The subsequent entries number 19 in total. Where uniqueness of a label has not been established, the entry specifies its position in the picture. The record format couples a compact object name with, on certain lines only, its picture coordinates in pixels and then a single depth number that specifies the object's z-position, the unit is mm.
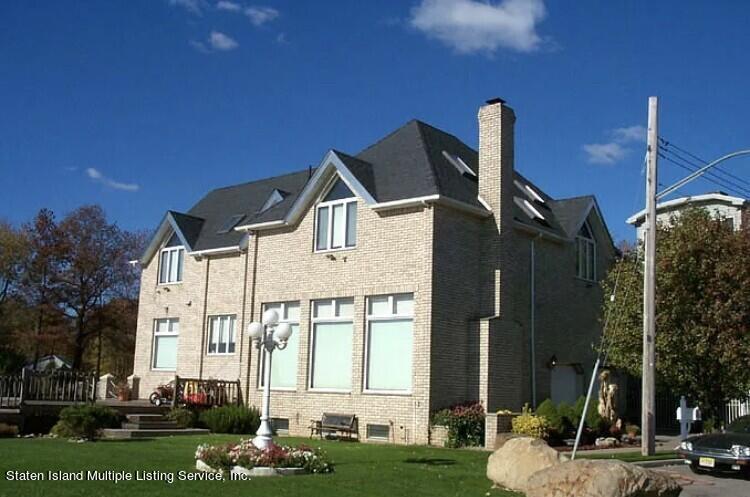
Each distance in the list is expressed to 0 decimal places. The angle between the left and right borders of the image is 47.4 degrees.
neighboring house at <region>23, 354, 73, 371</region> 43438
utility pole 20203
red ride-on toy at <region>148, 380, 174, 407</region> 26978
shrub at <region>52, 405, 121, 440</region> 20438
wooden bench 23500
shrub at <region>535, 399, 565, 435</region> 22156
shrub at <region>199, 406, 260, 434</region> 24984
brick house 23141
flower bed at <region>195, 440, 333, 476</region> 14797
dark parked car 16938
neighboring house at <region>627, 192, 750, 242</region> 37438
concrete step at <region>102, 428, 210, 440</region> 22250
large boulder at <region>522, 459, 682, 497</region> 11195
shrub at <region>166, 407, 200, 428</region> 24938
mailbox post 22939
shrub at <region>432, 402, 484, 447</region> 21781
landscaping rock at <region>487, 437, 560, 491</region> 13969
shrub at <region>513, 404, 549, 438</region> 21297
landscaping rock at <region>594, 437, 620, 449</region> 22781
